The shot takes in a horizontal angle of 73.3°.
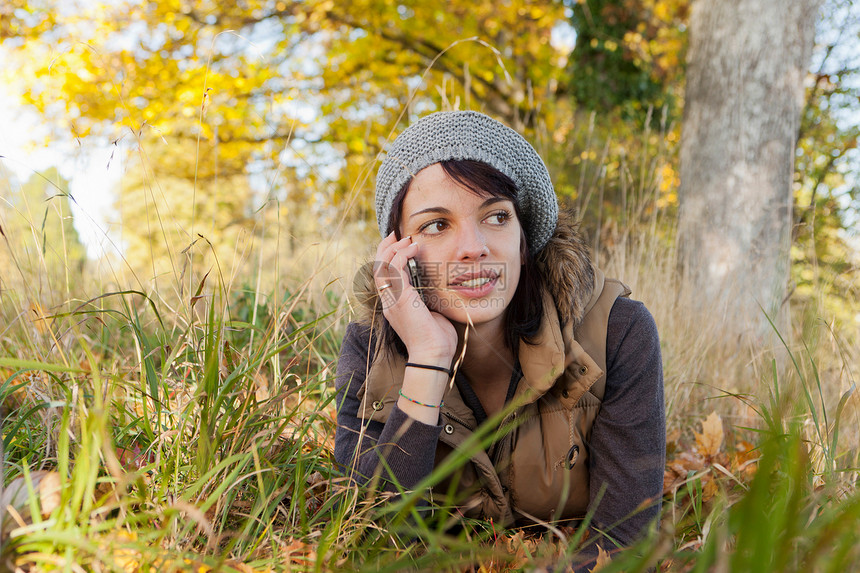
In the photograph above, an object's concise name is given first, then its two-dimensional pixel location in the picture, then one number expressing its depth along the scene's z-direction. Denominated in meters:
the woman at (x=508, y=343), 1.84
